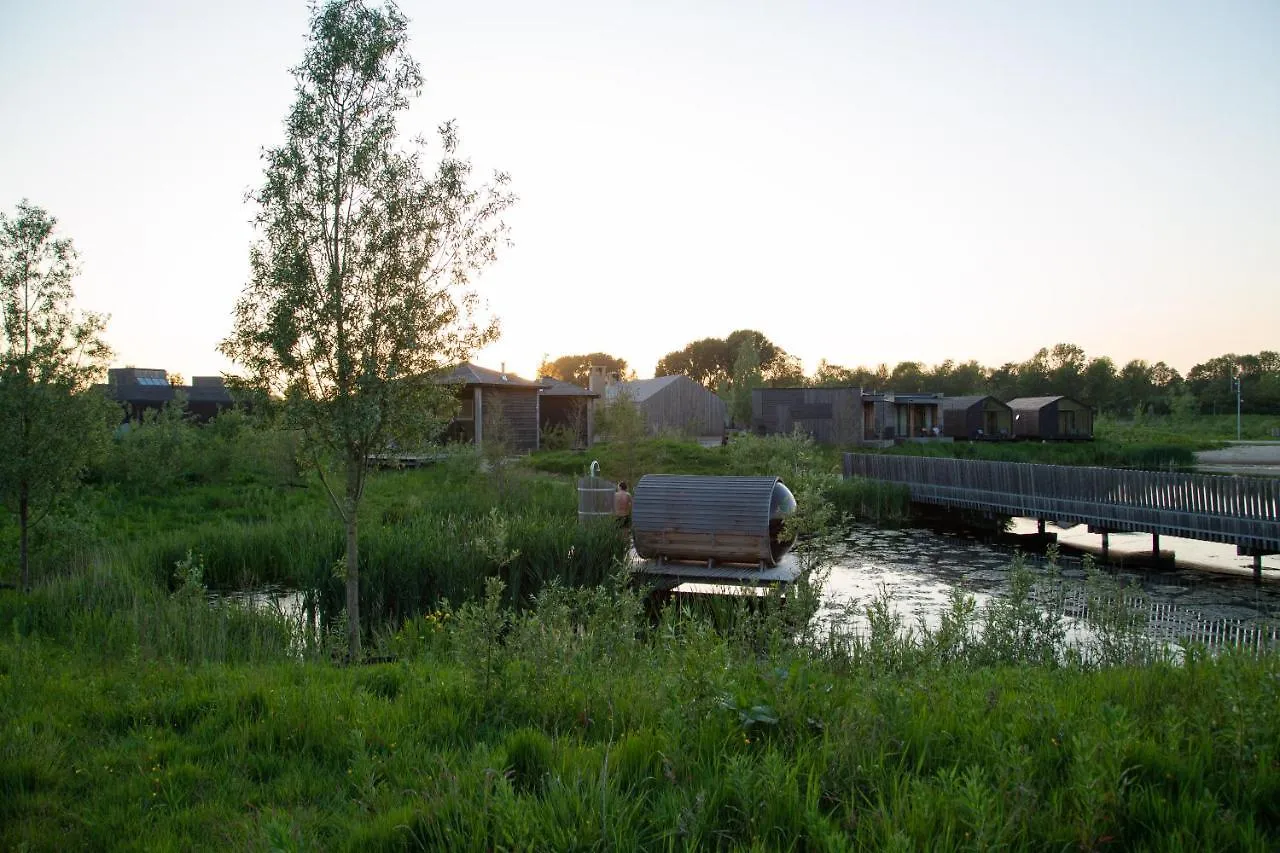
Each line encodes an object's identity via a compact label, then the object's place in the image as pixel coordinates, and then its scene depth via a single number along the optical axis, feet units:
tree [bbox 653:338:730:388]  347.77
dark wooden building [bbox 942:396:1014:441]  167.02
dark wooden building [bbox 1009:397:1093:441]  174.19
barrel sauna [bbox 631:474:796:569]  40.86
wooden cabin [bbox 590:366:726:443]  174.19
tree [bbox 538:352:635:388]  377.71
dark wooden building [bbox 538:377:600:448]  129.29
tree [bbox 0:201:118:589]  34.12
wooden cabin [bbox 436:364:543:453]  108.47
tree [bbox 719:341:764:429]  192.01
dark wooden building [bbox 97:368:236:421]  142.92
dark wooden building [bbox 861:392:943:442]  147.23
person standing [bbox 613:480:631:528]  50.93
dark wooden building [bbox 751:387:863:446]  139.64
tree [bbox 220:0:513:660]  26.22
